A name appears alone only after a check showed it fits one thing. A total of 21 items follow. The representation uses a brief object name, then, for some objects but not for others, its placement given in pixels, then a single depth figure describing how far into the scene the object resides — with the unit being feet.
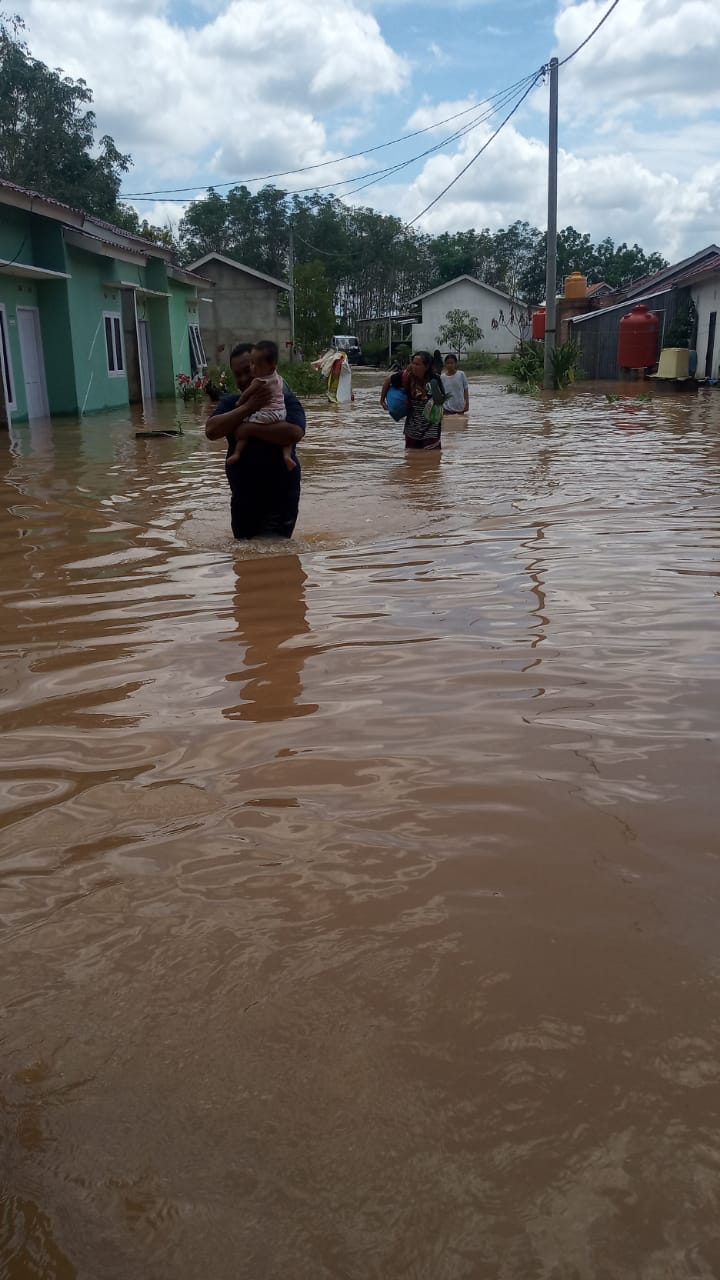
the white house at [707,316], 91.41
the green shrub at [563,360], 93.50
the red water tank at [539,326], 132.67
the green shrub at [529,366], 97.14
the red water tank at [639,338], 100.58
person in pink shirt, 20.80
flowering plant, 88.02
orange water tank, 139.54
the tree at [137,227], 142.61
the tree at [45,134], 134.21
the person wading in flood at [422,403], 39.91
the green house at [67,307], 62.59
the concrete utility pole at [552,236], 82.43
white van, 188.34
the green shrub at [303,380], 100.22
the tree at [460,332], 195.42
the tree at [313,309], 156.87
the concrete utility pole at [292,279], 147.74
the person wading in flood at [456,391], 56.03
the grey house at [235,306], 138.10
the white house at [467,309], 205.16
